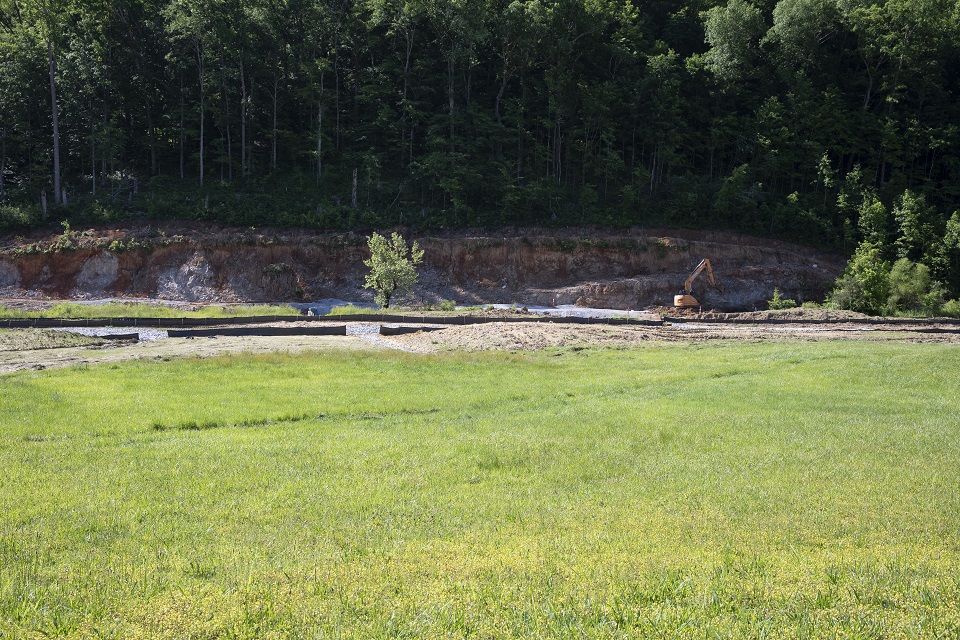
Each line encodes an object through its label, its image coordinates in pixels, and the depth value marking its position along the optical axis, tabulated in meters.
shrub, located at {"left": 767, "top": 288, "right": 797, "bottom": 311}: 50.54
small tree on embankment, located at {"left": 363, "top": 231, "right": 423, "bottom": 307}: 47.75
